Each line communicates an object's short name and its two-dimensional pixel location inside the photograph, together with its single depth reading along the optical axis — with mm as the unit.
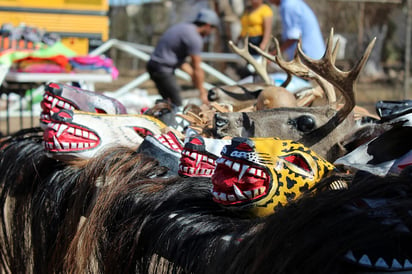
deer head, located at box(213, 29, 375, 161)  2363
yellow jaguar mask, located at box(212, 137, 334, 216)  1669
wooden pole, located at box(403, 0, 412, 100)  9230
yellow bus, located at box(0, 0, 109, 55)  9680
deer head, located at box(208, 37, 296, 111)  3125
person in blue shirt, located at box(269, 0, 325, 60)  6070
